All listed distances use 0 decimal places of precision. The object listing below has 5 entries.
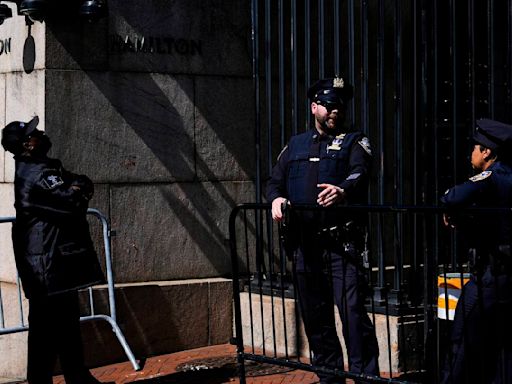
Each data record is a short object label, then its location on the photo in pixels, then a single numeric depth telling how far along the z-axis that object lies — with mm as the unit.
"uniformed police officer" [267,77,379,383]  6820
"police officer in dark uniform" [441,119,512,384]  5781
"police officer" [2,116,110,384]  7496
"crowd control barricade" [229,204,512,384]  6301
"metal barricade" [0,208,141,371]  8570
